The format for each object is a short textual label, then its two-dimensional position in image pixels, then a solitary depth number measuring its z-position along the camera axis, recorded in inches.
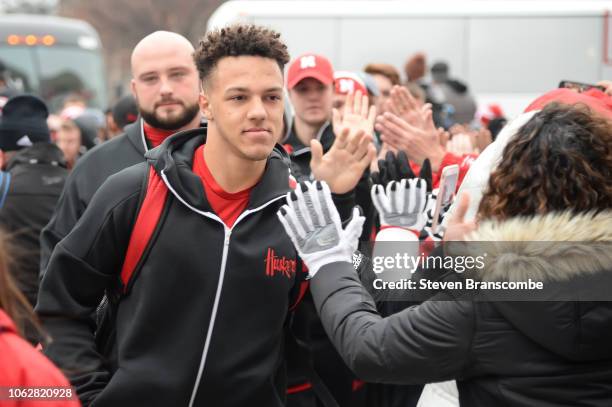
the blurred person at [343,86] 243.1
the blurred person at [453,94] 412.8
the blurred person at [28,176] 212.4
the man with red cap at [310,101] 219.3
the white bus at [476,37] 633.0
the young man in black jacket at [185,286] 122.3
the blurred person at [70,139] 336.8
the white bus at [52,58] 690.8
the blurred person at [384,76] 287.9
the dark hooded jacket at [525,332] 91.5
